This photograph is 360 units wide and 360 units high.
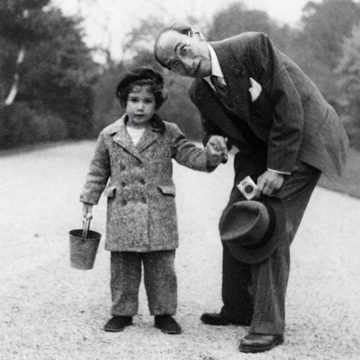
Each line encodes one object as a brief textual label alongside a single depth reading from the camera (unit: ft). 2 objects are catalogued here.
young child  14.92
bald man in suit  13.69
